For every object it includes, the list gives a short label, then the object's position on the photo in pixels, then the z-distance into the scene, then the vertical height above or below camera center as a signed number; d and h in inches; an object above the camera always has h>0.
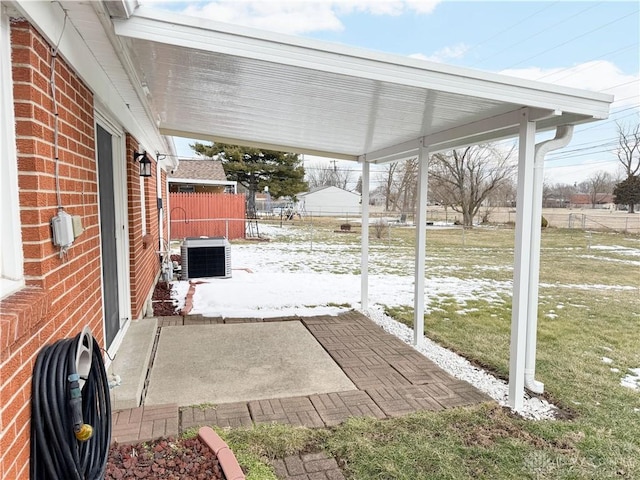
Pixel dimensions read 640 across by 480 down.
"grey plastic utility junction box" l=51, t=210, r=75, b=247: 77.1 -4.2
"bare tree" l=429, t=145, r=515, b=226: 1012.5 +86.9
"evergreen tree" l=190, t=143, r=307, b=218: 929.5 +85.4
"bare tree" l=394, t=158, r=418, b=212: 1109.1 +67.5
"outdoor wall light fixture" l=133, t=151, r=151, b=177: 208.6 +22.5
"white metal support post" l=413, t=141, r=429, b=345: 182.2 -18.1
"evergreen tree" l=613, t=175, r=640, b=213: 1197.1 +52.2
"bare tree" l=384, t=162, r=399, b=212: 1222.1 +87.2
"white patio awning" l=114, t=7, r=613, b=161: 90.2 +33.3
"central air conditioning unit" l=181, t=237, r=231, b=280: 314.5 -38.2
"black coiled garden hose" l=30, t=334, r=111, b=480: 66.2 -34.3
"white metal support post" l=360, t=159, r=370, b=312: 244.2 -16.5
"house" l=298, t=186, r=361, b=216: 1898.4 +35.3
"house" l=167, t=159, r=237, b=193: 753.6 +52.9
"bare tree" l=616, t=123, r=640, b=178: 1246.8 +183.8
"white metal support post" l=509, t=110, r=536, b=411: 125.4 -15.5
